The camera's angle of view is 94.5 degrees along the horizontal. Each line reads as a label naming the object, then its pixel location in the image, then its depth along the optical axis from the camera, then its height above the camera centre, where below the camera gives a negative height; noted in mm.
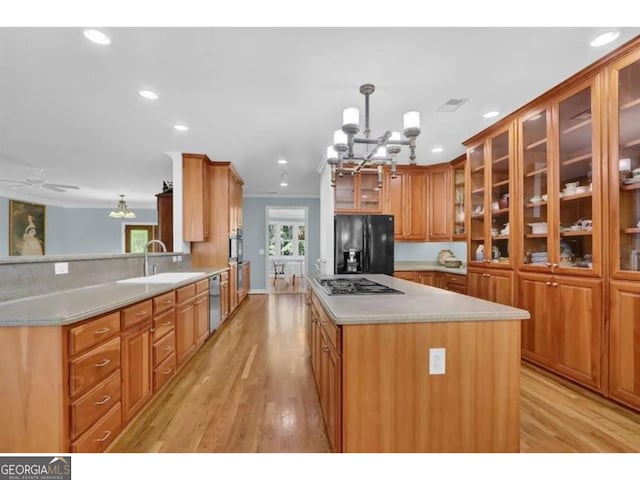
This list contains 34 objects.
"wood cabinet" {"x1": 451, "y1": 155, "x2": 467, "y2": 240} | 4625 +640
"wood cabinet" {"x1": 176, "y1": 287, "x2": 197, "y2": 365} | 2711 -856
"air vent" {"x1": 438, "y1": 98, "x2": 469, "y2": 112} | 2623 +1236
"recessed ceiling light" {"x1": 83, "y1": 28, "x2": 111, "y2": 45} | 1767 +1251
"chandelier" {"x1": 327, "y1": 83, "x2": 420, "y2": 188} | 1966 +726
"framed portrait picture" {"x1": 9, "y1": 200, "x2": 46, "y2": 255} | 7379 +338
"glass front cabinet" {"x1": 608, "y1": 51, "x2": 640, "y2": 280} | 2064 +501
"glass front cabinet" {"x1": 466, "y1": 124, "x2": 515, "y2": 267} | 3123 +481
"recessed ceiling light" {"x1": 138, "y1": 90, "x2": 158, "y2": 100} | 2497 +1255
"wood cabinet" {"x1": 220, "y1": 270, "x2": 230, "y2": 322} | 4141 -813
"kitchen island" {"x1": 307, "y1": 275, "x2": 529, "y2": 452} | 1396 -673
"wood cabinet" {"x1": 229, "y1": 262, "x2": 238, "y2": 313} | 4777 -774
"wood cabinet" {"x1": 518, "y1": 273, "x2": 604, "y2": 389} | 2221 -704
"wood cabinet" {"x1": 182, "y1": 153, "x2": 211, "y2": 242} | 4176 +600
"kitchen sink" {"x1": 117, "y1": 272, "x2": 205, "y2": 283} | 2809 -387
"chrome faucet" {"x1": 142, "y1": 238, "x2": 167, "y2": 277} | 3190 -263
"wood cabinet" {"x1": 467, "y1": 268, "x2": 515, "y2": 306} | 3025 -507
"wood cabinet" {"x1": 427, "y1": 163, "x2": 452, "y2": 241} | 4766 +590
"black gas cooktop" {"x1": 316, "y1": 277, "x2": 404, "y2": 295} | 1983 -346
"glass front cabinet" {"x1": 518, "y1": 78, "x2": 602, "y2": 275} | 2258 +480
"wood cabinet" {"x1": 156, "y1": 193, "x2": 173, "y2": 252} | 4715 +410
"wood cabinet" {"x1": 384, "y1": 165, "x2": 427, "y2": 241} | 4750 +597
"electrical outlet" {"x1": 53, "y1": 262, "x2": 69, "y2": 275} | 2116 -195
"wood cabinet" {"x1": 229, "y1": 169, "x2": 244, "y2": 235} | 4979 +703
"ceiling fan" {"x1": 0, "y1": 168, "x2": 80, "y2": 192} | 4059 +871
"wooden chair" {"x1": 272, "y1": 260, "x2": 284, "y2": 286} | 9914 -980
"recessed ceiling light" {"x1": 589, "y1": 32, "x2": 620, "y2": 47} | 1831 +1265
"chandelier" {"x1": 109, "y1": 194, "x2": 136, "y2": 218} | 6969 +691
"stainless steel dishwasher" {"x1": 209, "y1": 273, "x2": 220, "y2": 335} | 3734 -804
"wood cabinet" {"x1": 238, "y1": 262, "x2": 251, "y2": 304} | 5864 -901
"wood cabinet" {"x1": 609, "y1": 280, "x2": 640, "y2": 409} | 1972 -714
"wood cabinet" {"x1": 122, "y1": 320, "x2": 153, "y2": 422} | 1848 -855
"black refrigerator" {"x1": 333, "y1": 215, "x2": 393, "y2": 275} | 4273 -90
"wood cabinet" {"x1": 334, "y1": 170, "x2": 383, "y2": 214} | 4547 +707
